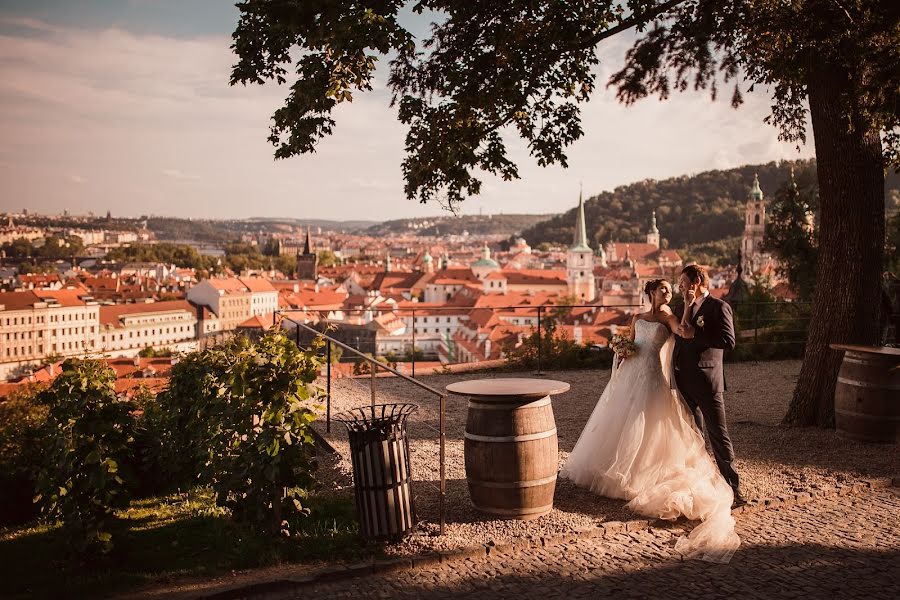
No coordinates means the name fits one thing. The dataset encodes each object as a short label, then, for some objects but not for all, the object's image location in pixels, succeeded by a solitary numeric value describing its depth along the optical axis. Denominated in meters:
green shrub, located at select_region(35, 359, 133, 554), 5.36
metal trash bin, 4.83
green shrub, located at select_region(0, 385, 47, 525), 8.56
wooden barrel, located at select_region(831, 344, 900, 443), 7.23
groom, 5.46
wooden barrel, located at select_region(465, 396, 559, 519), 5.09
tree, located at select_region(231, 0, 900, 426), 7.13
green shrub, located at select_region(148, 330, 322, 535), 4.97
